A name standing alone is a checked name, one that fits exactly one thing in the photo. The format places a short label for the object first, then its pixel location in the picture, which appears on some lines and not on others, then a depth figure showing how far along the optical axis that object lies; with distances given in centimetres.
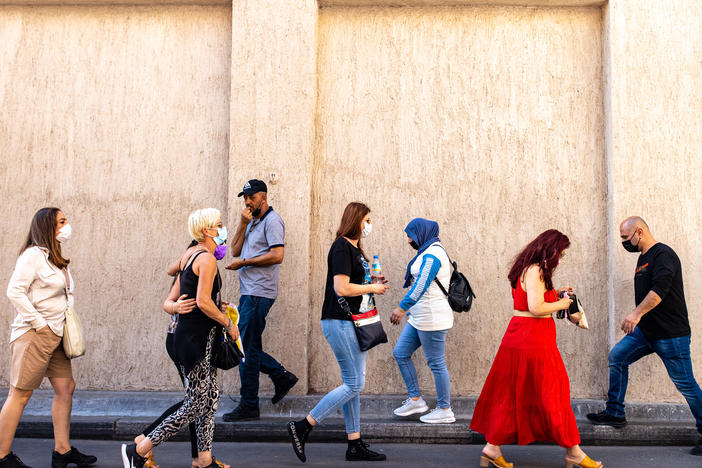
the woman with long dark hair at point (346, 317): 498
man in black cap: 609
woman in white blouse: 485
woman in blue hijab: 596
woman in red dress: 476
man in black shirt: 553
